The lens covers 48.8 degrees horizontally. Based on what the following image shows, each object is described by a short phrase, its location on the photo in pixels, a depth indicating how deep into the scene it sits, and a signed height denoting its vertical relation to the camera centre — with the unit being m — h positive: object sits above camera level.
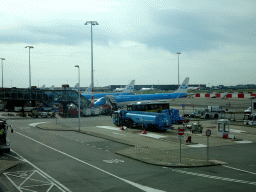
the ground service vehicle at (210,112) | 50.00 -4.19
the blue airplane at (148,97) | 73.06 -2.16
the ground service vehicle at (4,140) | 22.52 -4.07
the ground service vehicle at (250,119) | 39.64 -4.39
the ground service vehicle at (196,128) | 33.66 -4.74
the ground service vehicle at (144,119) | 34.34 -3.99
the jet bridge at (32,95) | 67.31 -1.38
